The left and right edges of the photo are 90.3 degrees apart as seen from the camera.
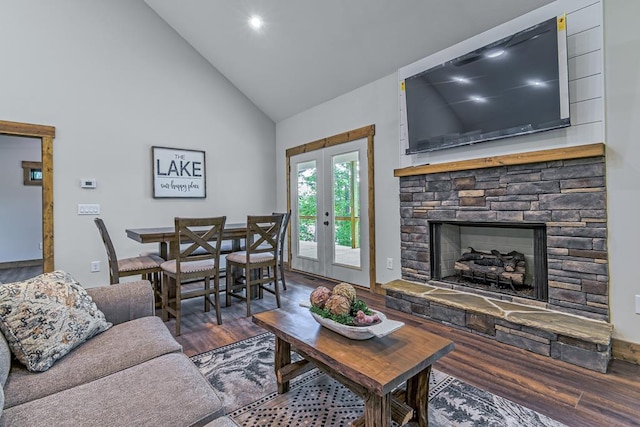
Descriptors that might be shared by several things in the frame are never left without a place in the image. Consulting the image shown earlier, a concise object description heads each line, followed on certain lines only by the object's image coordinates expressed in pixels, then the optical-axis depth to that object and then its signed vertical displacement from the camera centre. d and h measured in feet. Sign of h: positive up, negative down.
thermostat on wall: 12.90 +1.42
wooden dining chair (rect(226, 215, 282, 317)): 10.62 -1.48
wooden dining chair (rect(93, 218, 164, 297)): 9.55 -1.54
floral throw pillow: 4.42 -1.51
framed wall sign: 14.75 +2.07
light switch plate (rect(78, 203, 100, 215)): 12.87 +0.36
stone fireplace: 7.47 -1.02
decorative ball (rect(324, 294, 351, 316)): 5.10 -1.49
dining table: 9.73 -0.65
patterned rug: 5.37 -3.49
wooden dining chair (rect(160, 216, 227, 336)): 9.11 -1.48
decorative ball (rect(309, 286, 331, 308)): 5.43 -1.44
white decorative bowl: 4.81 -1.79
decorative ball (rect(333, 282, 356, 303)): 5.36 -1.34
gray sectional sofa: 3.40 -2.10
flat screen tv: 7.91 +3.38
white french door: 13.70 +0.04
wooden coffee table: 4.18 -2.06
